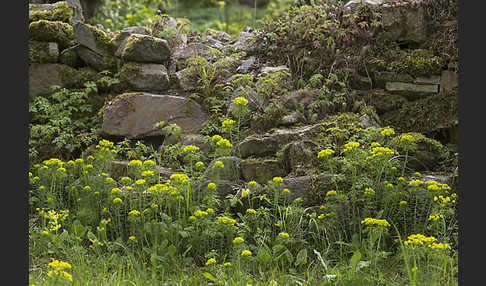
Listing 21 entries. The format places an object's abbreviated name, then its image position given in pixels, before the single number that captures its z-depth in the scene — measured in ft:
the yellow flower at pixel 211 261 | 10.21
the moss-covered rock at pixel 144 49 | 18.01
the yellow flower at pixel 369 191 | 11.89
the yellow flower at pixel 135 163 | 12.90
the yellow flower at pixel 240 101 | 13.96
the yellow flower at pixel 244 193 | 12.49
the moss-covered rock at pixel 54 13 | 19.36
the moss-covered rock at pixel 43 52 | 18.51
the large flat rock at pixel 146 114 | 17.02
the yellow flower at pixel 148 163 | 12.60
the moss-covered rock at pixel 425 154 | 14.44
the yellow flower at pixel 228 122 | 13.80
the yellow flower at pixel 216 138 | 13.07
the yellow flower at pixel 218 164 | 12.27
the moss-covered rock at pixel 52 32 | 18.74
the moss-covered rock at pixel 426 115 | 15.64
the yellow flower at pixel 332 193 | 11.99
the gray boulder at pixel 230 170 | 14.28
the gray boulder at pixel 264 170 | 14.19
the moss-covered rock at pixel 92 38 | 19.06
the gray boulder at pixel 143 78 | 18.01
